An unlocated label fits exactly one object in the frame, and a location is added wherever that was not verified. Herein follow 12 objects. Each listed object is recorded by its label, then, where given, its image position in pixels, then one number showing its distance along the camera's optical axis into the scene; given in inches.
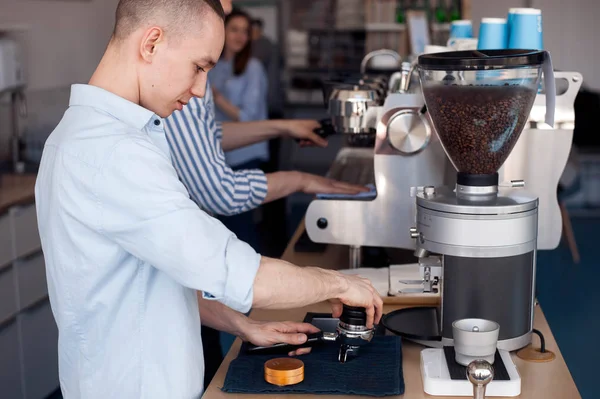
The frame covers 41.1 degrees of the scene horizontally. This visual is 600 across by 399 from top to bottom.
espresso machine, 81.6
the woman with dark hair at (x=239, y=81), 215.5
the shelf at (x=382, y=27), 259.5
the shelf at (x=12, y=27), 156.8
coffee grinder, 62.6
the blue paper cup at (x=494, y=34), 86.0
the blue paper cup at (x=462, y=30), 114.5
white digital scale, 58.6
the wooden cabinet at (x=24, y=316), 127.3
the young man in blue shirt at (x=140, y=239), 50.3
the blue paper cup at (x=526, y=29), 83.1
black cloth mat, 59.3
